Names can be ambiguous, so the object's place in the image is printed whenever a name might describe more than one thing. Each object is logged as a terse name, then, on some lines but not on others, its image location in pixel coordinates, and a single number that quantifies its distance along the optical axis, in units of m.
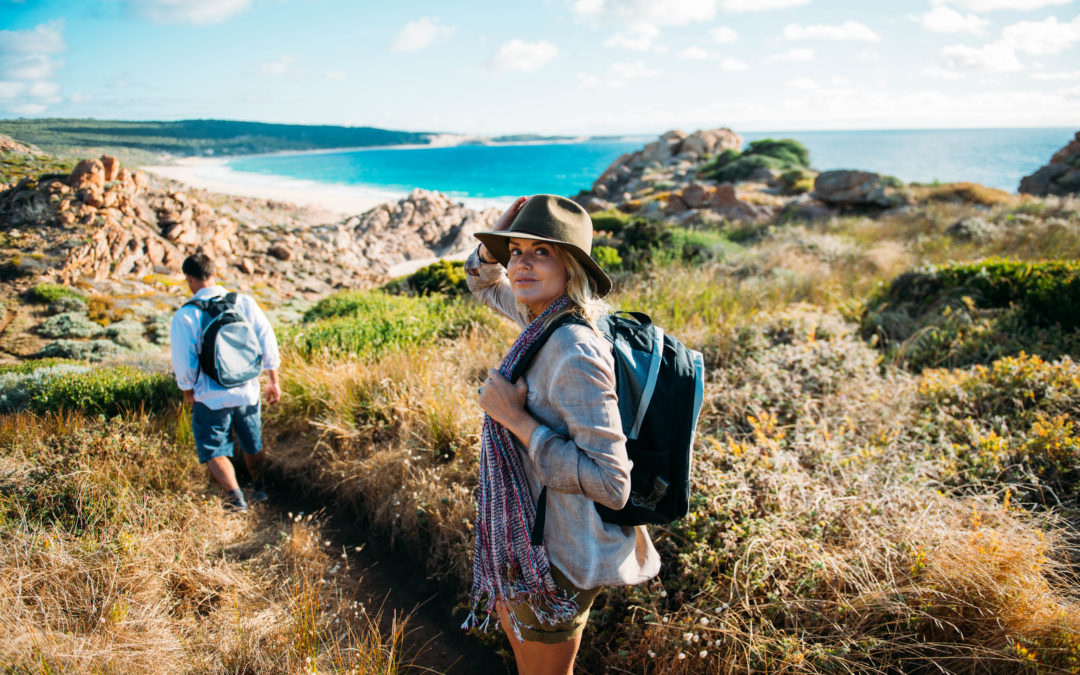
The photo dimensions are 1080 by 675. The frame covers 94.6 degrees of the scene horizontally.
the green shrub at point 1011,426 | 3.49
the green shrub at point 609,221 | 18.47
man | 3.56
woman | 1.47
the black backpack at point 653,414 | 1.61
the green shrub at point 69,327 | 6.93
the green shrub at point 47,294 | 7.40
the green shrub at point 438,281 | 10.13
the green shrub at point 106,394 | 4.74
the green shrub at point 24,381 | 4.82
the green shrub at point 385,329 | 6.14
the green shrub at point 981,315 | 5.43
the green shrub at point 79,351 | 6.61
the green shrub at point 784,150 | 40.16
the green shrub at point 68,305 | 7.40
